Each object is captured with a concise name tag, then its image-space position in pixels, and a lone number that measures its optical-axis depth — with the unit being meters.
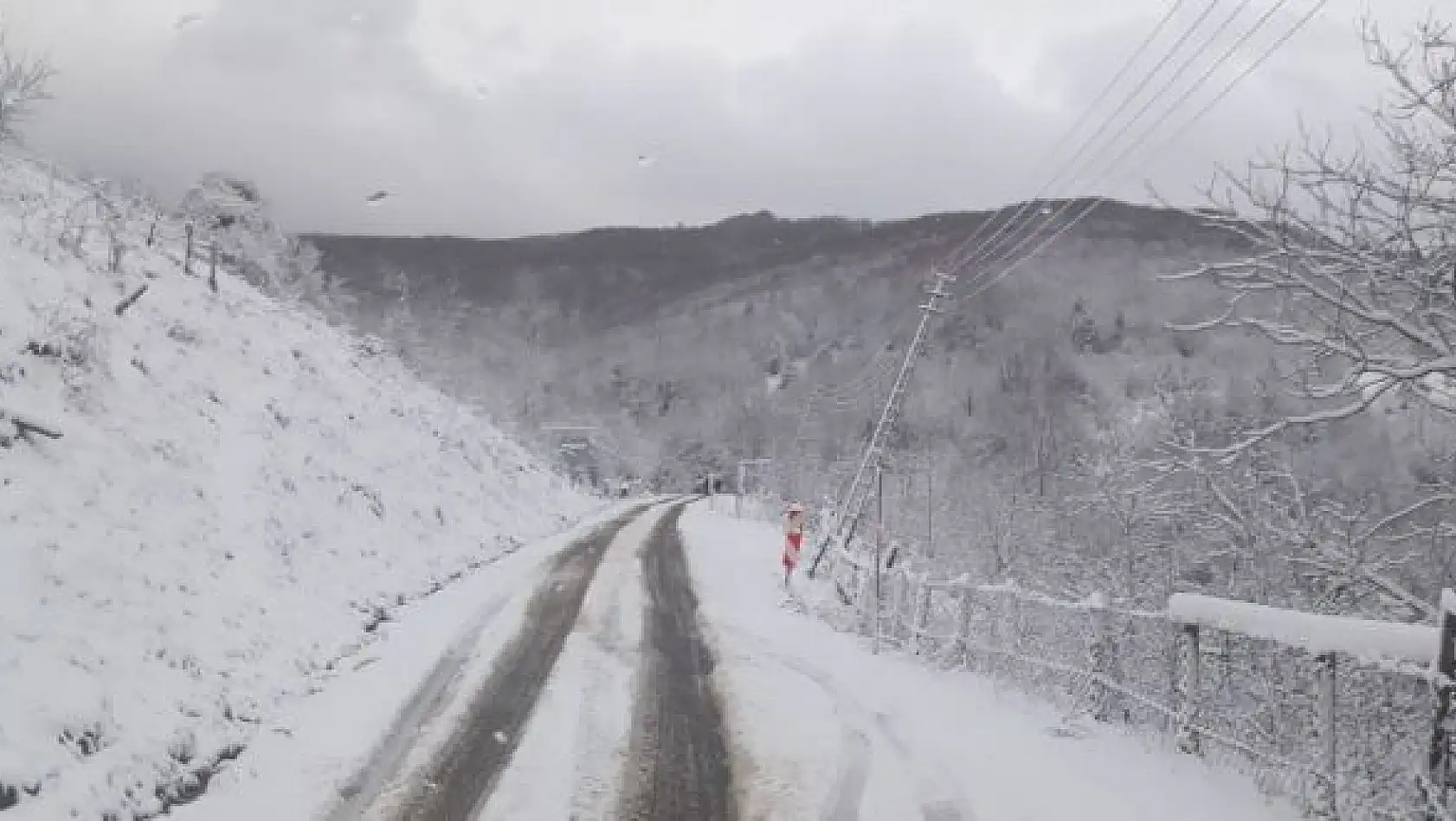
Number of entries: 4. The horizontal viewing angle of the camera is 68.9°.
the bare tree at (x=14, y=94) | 15.45
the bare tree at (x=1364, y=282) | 6.71
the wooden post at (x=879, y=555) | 13.87
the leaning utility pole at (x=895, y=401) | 28.72
